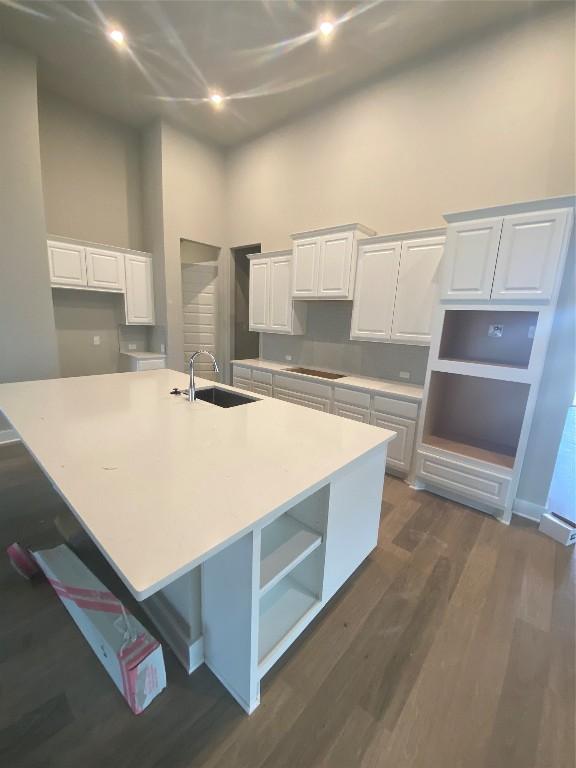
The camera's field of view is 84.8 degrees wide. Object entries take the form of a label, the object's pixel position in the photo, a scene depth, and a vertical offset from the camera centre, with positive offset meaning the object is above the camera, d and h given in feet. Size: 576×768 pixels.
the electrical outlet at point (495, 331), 8.28 +0.10
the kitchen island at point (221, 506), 2.77 -1.78
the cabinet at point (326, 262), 10.29 +2.17
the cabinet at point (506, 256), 6.48 +1.72
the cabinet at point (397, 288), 8.83 +1.24
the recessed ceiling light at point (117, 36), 8.84 +7.84
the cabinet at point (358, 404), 9.02 -2.48
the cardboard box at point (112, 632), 3.57 -3.96
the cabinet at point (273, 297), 12.44 +1.06
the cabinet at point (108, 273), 11.75 +1.66
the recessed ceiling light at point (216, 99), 11.27 +7.92
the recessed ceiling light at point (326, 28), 8.23 +7.79
